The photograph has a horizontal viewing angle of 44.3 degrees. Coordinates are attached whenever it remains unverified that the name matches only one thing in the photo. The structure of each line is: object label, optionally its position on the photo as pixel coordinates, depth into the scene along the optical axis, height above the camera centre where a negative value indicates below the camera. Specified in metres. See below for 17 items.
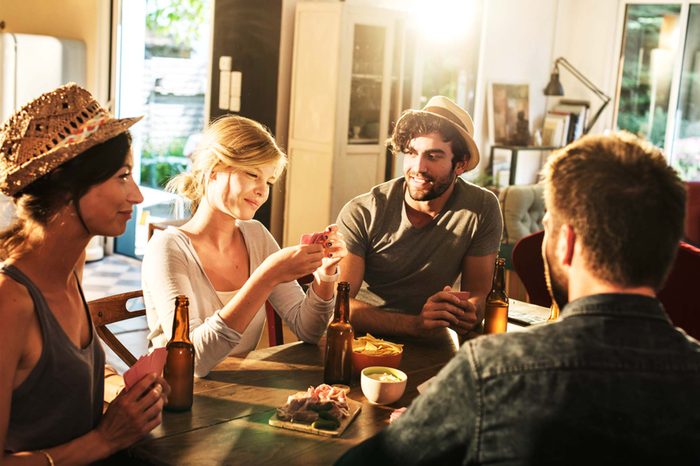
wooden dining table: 1.58 -0.67
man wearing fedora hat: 2.78 -0.43
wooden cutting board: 1.69 -0.66
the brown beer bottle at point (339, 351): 1.99 -0.60
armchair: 5.71 -0.78
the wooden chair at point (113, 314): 2.29 -0.64
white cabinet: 5.48 -0.09
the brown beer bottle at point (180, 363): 1.77 -0.58
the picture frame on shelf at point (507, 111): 7.11 -0.07
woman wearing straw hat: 1.54 -0.35
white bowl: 1.85 -0.63
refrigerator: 6.07 +0.04
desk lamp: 7.31 +0.17
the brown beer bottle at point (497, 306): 2.37 -0.56
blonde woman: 2.09 -0.45
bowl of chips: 2.04 -0.61
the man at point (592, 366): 1.08 -0.32
